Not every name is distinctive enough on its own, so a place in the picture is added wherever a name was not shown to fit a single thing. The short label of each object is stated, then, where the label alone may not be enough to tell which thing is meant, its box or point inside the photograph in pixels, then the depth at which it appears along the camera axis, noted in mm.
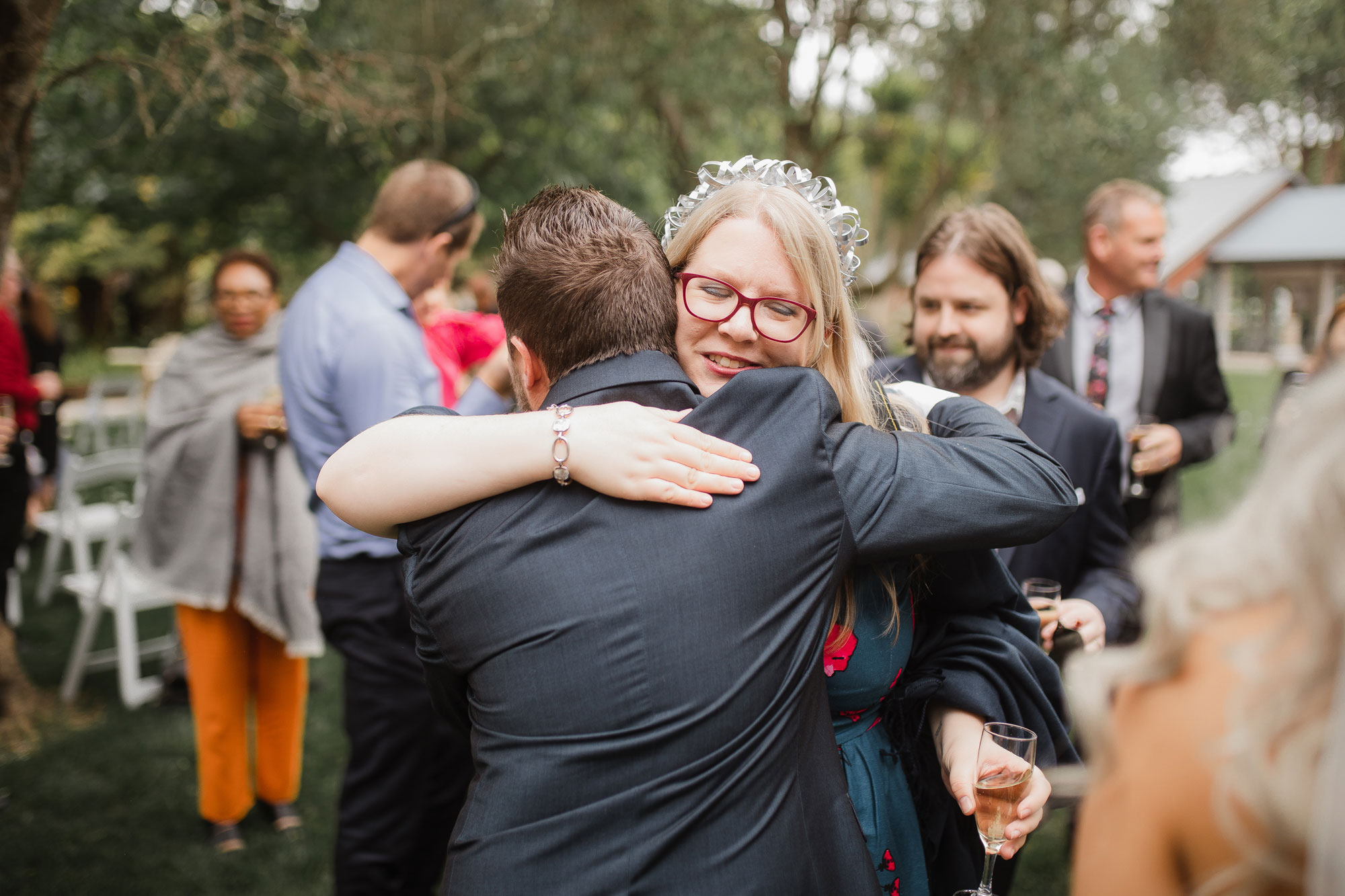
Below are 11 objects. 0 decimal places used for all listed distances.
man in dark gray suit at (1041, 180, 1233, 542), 4098
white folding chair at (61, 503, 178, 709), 5320
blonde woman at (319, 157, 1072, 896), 1791
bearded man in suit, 2754
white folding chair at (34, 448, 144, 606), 5949
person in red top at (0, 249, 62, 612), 5496
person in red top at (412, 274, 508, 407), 4434
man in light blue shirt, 3201
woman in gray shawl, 4133
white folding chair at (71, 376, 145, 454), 12336
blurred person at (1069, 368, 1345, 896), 782
